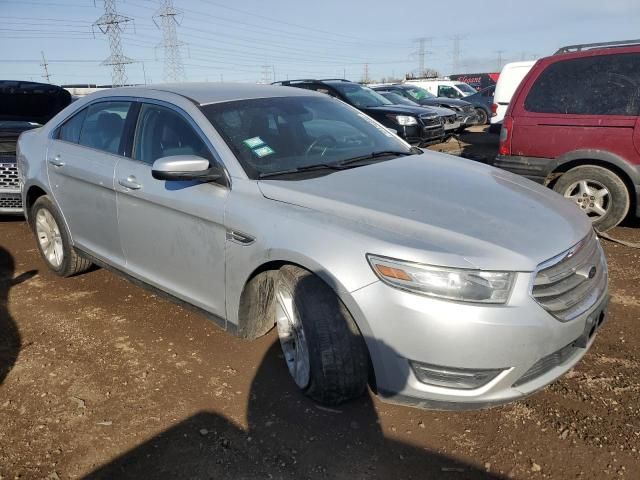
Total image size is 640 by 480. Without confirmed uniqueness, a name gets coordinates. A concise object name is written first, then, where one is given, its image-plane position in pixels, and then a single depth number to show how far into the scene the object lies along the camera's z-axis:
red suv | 5.05
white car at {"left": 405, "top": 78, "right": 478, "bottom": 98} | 22.35
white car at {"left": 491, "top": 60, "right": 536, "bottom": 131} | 10.63
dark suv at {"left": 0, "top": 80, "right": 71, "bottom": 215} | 6.25
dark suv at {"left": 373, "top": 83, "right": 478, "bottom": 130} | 14.95
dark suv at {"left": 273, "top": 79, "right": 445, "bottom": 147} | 10.74
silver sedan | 2.25
